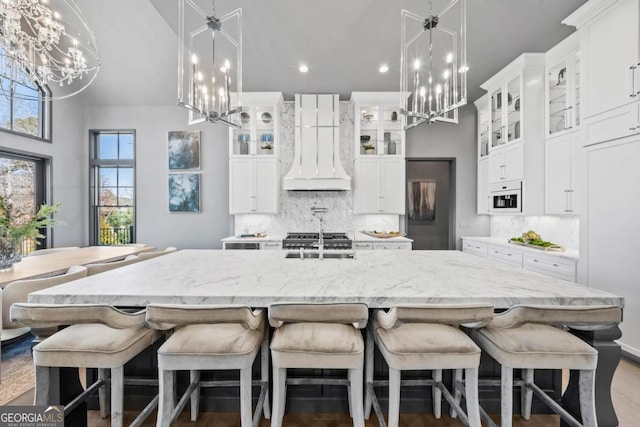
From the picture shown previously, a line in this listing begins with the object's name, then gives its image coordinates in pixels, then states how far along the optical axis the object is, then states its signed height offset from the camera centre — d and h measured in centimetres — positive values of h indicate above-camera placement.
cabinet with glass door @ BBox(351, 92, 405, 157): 452 +149
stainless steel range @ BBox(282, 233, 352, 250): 399 -45
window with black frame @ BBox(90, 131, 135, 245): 505 +40
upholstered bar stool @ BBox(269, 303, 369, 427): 122 -63
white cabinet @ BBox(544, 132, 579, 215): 318 +45
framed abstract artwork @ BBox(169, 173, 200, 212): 496 +36
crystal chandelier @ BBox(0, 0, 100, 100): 227 +155
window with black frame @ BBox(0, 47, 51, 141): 382 +144
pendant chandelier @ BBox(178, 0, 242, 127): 192 +209
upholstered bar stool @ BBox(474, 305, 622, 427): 123 -65
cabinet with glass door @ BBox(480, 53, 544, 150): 357 +165
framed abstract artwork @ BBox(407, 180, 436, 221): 509 +24
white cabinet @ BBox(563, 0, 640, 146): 230 +132
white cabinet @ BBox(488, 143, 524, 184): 370 +70
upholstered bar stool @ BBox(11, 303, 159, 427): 123 -64
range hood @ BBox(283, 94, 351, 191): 450 +126
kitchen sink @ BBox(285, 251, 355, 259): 238 -38
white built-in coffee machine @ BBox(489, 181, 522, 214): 375 +21
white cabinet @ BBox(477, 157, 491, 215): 455 +41
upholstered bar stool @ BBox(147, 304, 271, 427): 120 -64
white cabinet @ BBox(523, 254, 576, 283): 293 -63
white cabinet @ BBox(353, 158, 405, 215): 455 +49
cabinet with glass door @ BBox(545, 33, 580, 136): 313 +152
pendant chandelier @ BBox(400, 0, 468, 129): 188 +202
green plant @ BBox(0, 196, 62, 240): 258 -15
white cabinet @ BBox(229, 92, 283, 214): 451 +72
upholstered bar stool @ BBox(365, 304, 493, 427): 119 -63
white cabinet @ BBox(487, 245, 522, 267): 365 -61
